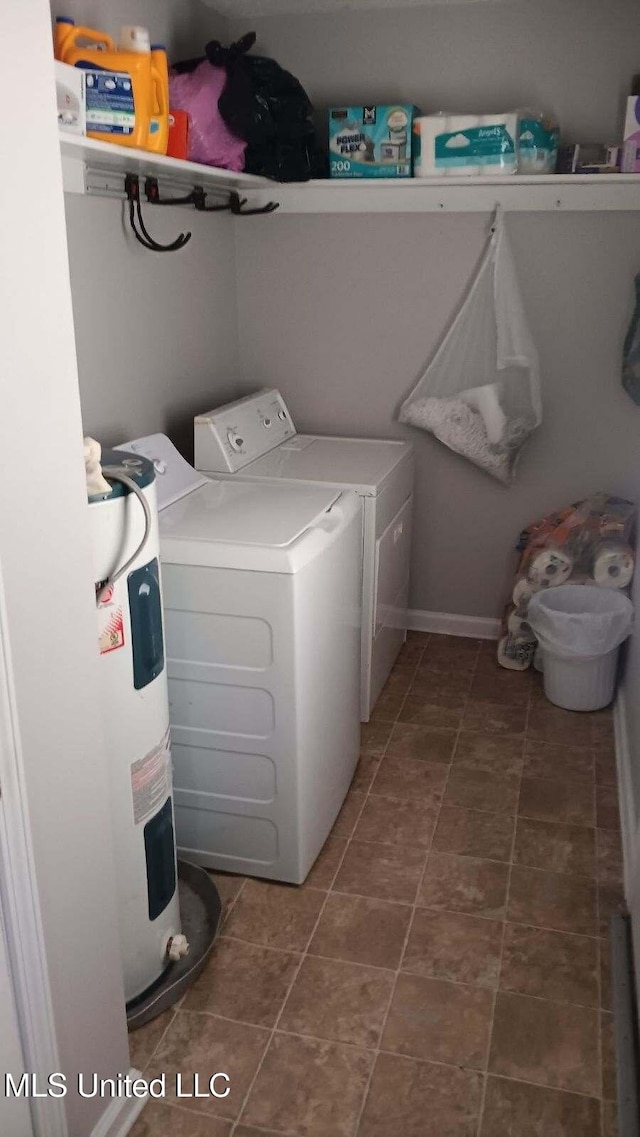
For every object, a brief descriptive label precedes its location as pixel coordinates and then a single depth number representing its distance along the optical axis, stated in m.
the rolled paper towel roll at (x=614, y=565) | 2.92
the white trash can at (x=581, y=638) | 2.80
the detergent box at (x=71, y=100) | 1.83
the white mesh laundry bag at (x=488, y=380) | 3.07
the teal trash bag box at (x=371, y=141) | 2.88
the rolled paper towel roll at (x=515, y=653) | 3.23
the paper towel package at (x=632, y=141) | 2.71
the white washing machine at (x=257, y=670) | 1.98
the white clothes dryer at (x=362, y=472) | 2.69
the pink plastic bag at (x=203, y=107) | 2.49
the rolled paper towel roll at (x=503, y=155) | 2.79
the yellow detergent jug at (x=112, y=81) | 1.91
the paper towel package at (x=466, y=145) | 2.81
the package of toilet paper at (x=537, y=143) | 2.83
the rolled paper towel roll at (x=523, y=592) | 3.11
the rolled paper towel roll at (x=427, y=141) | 2.84
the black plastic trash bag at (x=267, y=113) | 2.54
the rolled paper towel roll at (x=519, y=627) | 3.19
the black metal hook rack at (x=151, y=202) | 2.39
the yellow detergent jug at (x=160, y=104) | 2.09
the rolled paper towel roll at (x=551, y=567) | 3.04
